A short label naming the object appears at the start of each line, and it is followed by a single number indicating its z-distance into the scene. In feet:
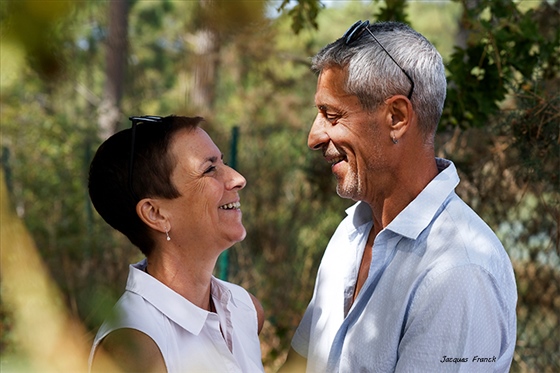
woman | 6.78
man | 6.00
